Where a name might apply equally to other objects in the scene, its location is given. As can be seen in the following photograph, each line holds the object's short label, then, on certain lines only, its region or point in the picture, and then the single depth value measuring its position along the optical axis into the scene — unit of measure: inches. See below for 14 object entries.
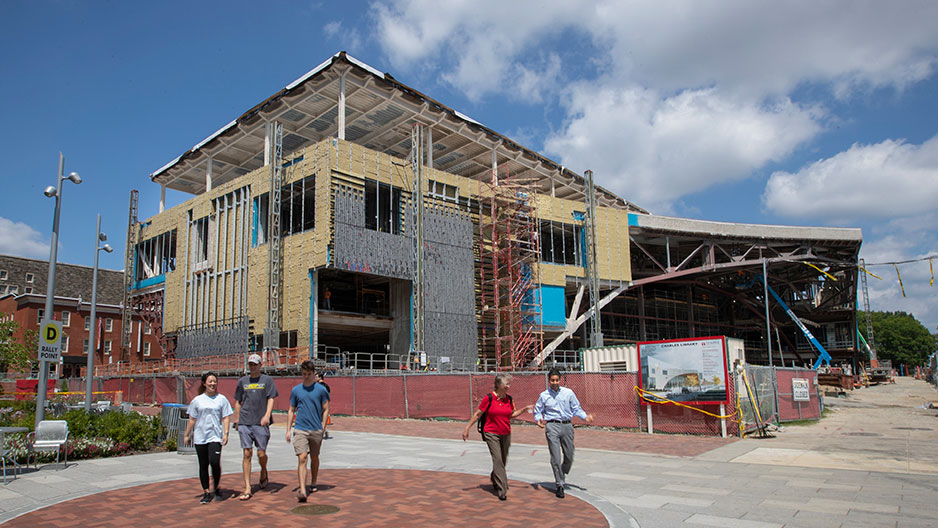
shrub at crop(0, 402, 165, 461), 490.6
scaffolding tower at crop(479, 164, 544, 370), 1624.0
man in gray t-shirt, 333.4
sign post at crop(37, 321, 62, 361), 550.6
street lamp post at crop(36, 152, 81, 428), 533.6
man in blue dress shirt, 348.8
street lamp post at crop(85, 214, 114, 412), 964.6
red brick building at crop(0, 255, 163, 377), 2314.2
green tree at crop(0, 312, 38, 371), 1519.4
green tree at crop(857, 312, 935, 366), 4471.0
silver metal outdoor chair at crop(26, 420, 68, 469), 410.6
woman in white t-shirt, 318.3
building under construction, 1421.0
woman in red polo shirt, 331.0
